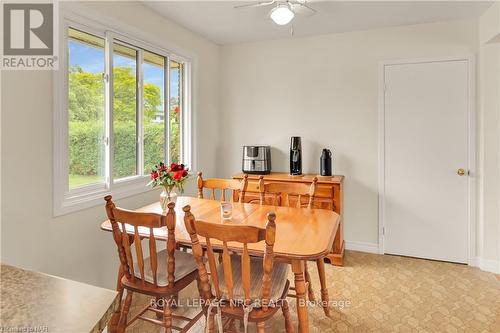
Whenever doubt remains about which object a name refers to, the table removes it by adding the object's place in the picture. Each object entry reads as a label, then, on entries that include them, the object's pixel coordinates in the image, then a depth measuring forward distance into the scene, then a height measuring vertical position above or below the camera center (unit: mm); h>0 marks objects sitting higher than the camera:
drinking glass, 2174 -308
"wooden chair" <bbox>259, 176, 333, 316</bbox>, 2355 -202
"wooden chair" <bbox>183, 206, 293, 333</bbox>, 1460 -626
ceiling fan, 2256 +1346
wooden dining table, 1621 -384
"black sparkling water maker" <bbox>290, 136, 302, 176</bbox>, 3637 +112
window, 2213 +423
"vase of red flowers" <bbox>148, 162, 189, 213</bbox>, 2283 -76
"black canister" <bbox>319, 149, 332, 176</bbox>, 3541 +29
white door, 3250 +58
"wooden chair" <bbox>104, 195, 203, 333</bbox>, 1706 -628
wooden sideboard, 3244 -328
